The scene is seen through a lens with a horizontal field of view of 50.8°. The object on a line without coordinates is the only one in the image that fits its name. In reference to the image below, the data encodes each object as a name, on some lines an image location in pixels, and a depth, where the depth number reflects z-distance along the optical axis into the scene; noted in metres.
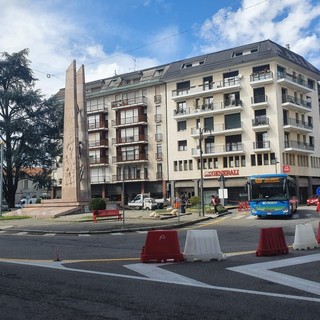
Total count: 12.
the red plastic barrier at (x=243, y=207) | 28.72
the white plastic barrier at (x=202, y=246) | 8.20
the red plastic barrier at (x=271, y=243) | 8.69
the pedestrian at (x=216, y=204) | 25.66
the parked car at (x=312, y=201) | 35.86
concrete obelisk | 27.98
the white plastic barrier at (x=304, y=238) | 9.62
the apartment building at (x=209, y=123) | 41.64
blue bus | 20.28
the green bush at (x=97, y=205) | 23.85
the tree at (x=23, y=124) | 36.60
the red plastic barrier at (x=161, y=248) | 8.13
